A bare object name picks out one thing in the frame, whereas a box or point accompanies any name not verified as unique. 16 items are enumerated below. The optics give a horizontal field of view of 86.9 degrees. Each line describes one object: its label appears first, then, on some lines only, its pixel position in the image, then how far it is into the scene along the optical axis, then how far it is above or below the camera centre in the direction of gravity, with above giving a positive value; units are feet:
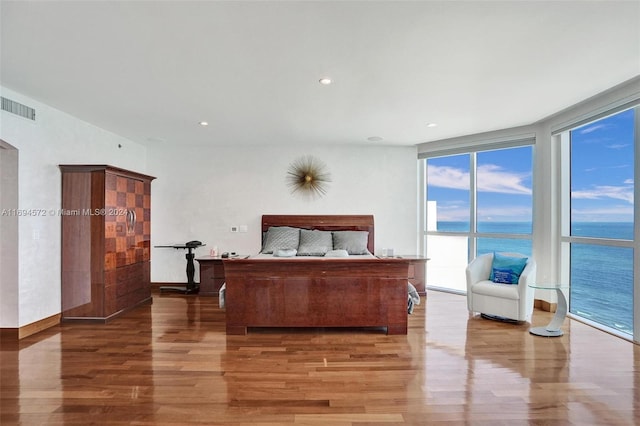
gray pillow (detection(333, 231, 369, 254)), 17.74 -1.55
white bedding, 16.63 -2.21
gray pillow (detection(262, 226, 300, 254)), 17.74 -1.45
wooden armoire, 13.43 -1.33
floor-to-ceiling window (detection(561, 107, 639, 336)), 12.42 -0.04
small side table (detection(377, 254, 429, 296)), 17.83 -3.27
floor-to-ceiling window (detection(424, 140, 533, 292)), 17.29 +0.29
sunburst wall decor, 19.72 +1.97
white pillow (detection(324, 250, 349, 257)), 16.20 -2.03
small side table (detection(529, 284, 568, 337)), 11.77 -3.87
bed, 11.77 -2.91
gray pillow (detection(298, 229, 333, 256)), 17.13 -1.64
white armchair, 12.88 -3.22
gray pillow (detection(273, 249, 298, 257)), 16.24 -2.00
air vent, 10.95 +3.43
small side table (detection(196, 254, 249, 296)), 18.04 -3.46
